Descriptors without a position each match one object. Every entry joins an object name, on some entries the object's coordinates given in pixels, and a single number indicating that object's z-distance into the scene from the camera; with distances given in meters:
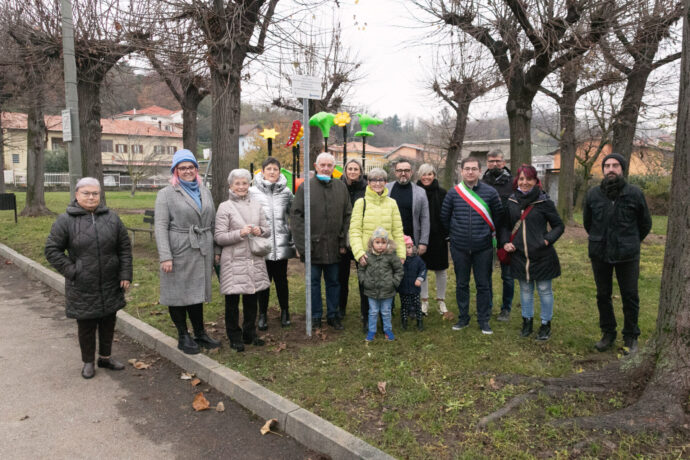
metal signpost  4.77
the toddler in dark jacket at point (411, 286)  5.39
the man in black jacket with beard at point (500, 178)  5.88
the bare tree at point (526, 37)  7.48
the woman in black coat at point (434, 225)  5.79
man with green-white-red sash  5.26
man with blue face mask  5.30
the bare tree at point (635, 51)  8.09
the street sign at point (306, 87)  4.73
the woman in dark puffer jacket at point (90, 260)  4.32
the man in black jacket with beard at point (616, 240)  4.64
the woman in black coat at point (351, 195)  5.77
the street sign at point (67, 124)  7.77
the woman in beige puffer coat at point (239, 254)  4.74
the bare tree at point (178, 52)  7.62
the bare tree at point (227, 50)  7.23
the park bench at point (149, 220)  11.19
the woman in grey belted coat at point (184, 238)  4.53
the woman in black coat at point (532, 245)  4.97
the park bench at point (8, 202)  15.41
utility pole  7.80
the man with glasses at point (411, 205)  5.52
